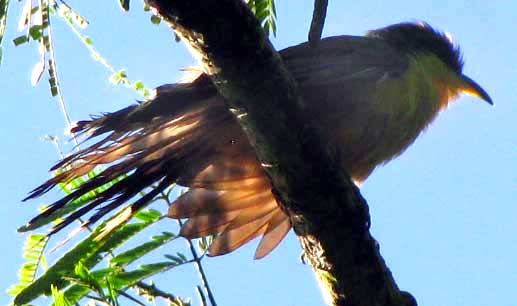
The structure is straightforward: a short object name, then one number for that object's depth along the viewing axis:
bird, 7.62
